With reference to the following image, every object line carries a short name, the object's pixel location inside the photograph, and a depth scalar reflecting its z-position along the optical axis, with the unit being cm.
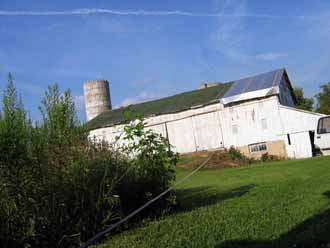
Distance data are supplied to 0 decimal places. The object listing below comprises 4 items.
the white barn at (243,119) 3066
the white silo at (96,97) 4993
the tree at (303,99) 5784
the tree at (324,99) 5431
